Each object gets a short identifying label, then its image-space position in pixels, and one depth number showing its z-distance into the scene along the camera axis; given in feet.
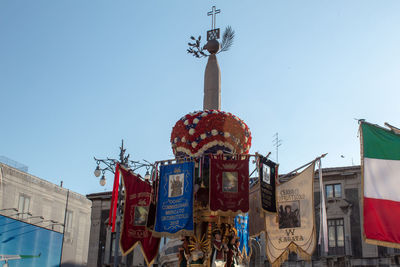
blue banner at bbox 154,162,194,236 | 50.98
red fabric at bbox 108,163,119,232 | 60.95
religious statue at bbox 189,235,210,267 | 51.29
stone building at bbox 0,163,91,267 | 154.51
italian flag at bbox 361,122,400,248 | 46.57
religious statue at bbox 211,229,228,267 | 50.97
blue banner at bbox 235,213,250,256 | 55.31
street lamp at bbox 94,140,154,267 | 83.97
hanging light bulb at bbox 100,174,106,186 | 90.27
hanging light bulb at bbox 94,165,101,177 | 88.53
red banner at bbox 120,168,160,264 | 57.72
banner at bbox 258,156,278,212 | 51.79
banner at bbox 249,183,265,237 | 56.14
